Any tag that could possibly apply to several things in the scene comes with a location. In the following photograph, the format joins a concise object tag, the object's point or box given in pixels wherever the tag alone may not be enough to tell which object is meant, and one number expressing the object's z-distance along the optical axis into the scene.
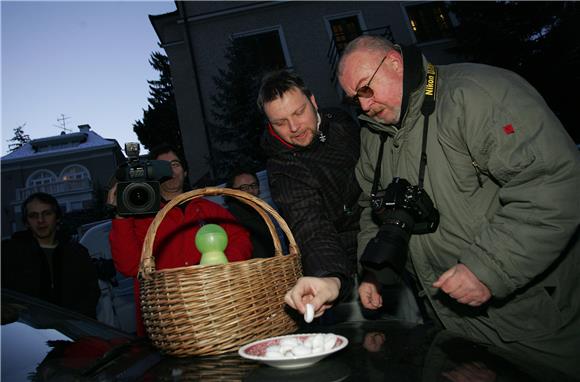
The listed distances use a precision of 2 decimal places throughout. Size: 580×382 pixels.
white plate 0.96
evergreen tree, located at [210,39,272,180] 11.18
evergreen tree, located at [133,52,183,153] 24.95
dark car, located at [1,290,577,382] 0.97
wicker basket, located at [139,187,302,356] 1.18
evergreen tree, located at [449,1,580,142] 9.45
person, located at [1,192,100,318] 3.37
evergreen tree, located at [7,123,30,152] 39.84
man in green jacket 1.32
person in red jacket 2.30
